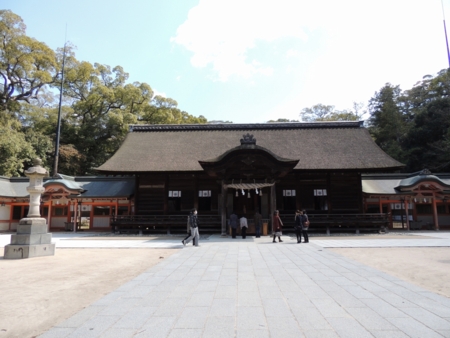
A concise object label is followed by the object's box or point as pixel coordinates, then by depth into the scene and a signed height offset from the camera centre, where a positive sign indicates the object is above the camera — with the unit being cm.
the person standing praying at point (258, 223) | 1441 -78
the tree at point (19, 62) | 2477 +1368
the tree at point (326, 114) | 4272 +1498
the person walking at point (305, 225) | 1195 -74
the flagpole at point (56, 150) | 2484 +521
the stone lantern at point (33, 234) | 877 -78
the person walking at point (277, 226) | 1230 -80
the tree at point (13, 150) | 2169 +474
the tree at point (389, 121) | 3227 +1081
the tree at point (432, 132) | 2839 +795
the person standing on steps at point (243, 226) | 1396 -89
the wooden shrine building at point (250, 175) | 1537 +198
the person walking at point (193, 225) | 1114 -66
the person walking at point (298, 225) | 1206 -75
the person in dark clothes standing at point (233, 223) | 1393 -77
